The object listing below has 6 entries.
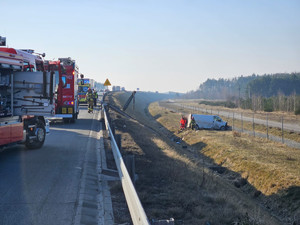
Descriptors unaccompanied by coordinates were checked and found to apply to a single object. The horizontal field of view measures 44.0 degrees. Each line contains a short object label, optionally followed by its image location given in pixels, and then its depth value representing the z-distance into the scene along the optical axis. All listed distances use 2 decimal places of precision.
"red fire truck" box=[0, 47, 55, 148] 10.90
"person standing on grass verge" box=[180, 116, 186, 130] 39.50
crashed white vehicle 39.09
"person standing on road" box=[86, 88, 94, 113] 30.03
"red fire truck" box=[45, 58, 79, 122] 21.25
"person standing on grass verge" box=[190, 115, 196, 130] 38.49
